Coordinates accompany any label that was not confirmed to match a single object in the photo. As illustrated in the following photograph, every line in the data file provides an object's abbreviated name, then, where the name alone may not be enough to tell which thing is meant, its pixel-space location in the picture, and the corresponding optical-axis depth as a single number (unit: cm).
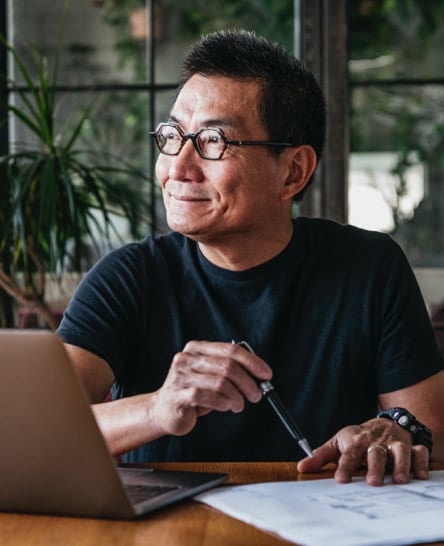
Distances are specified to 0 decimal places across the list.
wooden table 102
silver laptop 102
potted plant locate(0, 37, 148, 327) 229
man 149
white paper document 102
